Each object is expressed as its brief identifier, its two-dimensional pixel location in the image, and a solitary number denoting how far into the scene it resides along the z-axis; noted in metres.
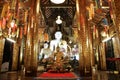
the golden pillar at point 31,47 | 5.27
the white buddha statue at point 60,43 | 17.45
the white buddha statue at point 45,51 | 15.72
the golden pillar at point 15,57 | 9.14
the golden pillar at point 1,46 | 6.92
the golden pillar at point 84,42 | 5.31
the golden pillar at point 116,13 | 3.68
